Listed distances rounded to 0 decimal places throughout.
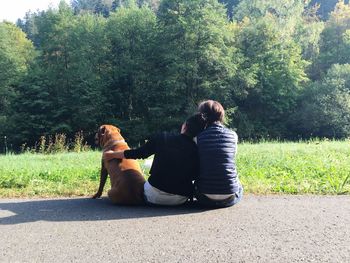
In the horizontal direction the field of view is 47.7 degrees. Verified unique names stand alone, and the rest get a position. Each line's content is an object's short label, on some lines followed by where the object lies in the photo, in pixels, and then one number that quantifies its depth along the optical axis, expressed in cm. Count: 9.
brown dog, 530
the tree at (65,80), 3734
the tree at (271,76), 4122
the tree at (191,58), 3638
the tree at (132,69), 3944
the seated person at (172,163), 514
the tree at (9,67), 3907
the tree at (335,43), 4628
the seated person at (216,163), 502
